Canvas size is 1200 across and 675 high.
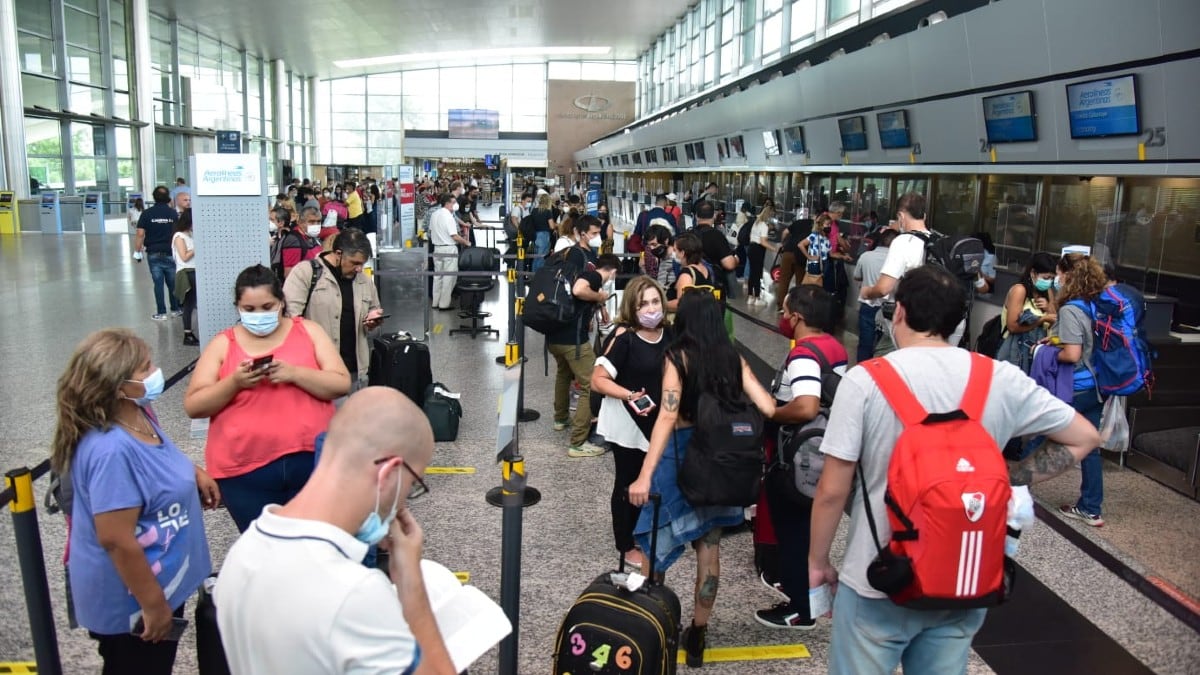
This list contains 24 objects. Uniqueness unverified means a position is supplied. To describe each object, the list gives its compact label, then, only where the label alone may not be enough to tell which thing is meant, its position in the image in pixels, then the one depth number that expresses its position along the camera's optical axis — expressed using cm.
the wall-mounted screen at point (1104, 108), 664
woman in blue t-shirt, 249
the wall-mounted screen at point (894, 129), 1065
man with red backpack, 221
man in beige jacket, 528
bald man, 145
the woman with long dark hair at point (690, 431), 346
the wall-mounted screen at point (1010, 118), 803
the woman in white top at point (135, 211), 2363
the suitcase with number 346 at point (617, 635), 304
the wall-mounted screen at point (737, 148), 1905
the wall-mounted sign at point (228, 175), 583
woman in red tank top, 346
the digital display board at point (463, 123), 4972
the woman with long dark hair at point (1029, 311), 650
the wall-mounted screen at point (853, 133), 1198
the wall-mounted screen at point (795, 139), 1482
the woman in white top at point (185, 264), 1041
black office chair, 1178
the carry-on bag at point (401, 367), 699
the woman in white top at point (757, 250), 1516
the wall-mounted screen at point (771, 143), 1638
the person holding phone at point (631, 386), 420
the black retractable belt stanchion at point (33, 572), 280
